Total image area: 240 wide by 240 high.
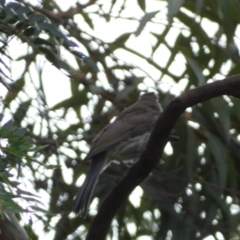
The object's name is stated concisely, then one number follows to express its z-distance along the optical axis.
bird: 7.66
